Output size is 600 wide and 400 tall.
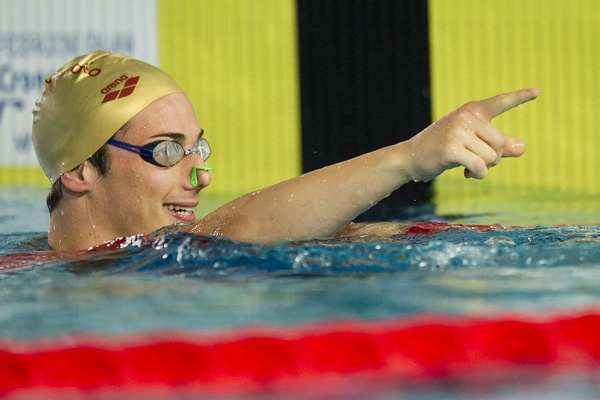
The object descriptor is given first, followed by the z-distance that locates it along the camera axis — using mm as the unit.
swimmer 7376
